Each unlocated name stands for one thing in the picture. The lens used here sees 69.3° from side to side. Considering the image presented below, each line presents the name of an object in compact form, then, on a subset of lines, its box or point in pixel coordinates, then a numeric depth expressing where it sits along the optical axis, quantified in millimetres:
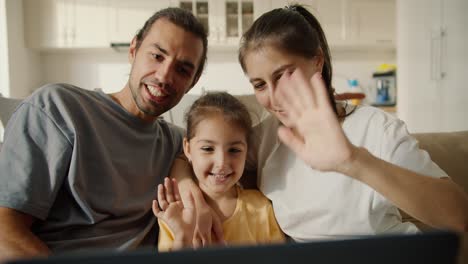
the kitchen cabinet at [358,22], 3660
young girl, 941
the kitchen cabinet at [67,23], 3441
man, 746
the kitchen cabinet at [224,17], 3584
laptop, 221
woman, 538
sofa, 1135
